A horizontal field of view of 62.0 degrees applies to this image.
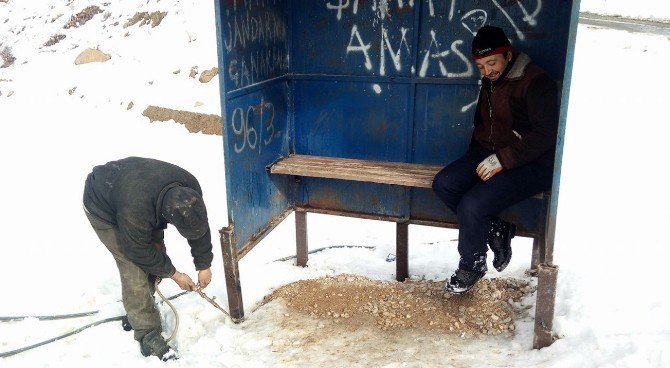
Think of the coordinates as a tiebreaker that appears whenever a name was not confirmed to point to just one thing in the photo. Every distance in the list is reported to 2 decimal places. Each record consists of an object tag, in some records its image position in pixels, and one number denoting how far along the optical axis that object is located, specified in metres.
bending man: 3.07
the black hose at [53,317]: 3.99
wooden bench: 4.11
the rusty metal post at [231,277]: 3.77
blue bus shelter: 3.87
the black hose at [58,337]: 3.59
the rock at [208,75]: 8.76
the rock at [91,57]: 10.60
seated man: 3.44
